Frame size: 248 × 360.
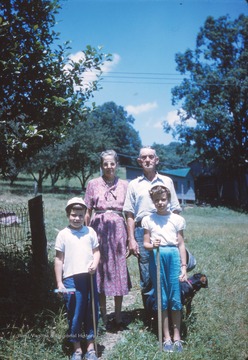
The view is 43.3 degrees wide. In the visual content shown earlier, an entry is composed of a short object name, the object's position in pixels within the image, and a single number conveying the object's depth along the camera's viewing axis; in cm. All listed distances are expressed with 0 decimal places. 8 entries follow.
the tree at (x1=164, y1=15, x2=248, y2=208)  2931
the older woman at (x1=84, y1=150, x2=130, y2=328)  429
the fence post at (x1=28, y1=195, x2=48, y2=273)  569
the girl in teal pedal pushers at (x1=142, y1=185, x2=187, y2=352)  378
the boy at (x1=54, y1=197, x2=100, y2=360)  356
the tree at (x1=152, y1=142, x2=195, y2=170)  7397
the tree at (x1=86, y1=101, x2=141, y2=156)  8577
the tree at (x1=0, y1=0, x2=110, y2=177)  438
